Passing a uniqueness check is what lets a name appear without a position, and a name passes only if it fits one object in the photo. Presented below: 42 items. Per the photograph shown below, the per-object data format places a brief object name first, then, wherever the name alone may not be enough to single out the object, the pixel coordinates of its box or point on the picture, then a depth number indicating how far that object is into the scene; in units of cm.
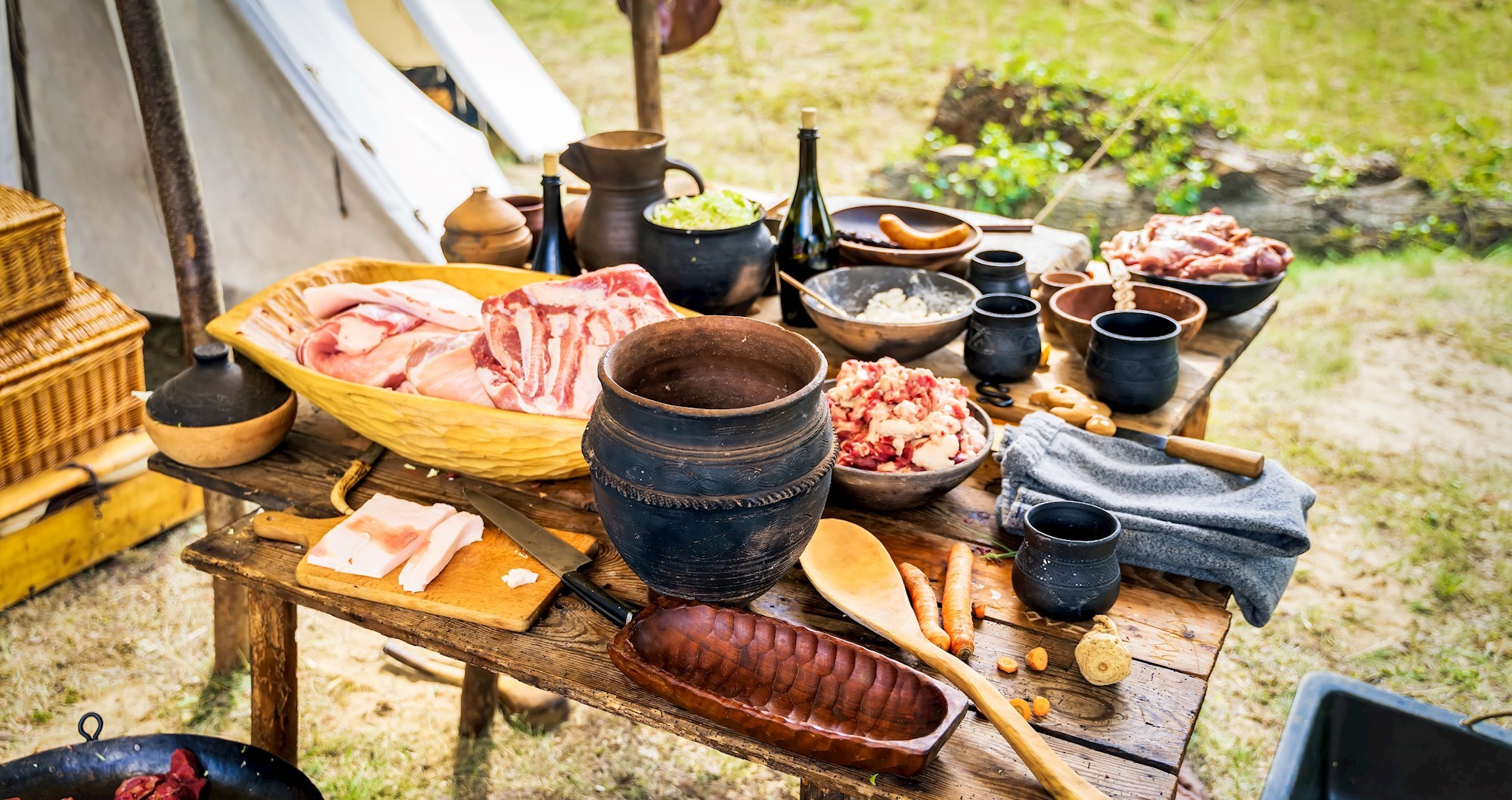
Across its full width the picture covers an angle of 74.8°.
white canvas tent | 398
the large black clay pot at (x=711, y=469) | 136
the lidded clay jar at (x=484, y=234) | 271
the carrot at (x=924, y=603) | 153
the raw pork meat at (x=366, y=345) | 204
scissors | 231
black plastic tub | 210
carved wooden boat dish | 133
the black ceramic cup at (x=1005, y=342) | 228
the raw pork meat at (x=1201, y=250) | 269
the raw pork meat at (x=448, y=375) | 190
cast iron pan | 178
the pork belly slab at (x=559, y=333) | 188
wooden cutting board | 161
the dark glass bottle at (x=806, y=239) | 265
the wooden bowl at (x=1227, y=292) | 263
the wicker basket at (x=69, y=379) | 308
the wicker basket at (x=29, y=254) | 298
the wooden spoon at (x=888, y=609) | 129
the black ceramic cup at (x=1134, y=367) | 216
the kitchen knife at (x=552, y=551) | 159
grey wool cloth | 173
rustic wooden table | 137
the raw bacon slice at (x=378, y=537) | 170
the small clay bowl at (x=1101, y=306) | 247
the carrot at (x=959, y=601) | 153
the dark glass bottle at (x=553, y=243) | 266
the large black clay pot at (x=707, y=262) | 240
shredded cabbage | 248
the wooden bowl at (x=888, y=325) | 232
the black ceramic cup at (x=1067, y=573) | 156
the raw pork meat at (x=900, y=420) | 186
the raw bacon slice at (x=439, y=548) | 166
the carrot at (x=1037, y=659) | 151
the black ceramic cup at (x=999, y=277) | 254
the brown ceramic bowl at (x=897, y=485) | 181
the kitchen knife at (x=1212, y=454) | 189
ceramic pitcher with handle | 255
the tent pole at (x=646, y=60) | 391
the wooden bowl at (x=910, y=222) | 268
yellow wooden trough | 185
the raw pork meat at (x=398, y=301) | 218
